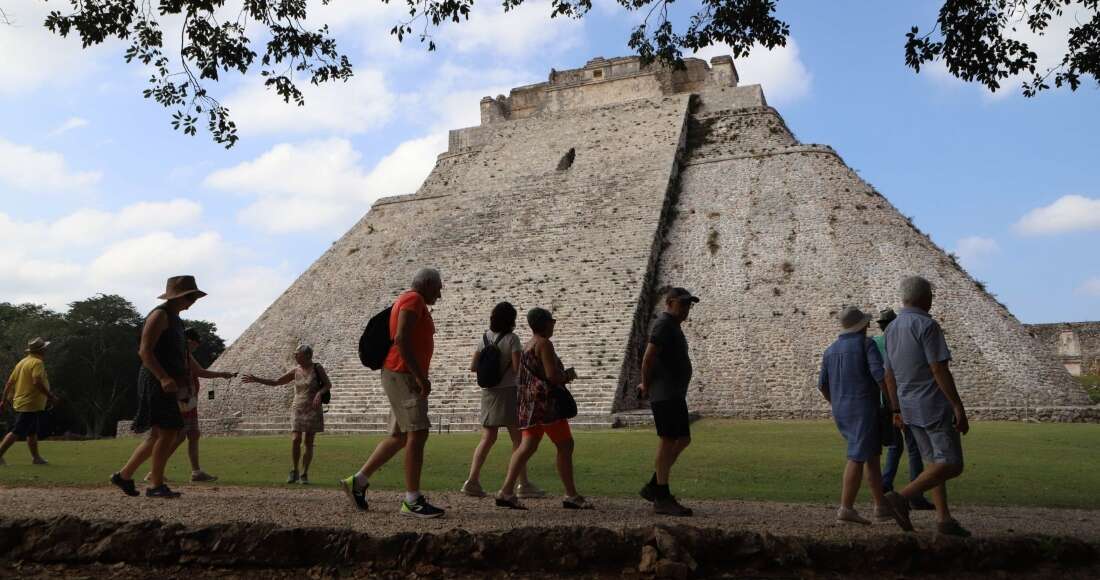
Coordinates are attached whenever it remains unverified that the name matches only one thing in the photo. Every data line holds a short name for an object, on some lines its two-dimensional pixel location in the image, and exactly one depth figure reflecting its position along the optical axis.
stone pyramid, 17.88
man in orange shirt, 5.70
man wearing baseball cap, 6.06
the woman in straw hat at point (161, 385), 6.50
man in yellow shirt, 10.40
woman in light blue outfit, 5.88
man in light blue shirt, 5.35
